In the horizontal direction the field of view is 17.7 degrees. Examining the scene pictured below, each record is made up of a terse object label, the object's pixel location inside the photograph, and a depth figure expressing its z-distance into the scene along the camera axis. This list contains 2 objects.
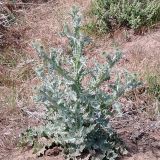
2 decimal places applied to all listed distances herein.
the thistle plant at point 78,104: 3.05
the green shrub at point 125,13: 5.10
